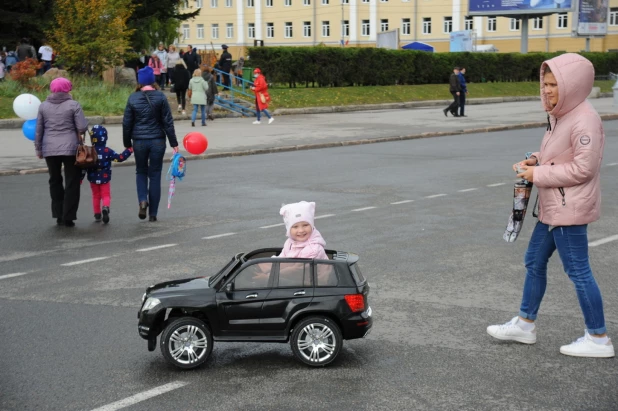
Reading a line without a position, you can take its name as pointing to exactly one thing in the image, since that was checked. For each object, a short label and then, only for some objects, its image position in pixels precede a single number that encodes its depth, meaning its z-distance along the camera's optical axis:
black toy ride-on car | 5.65
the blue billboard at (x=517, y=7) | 55.84
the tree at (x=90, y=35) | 29.85
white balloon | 12.48
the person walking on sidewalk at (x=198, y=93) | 26.73
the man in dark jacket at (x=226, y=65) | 37.06
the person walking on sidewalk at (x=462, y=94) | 31.74
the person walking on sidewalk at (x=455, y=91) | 31.70
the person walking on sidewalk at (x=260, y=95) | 28.55
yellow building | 85.88
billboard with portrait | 60.31
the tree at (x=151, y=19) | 40.09
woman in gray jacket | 11.24
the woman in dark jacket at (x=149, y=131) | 11.43
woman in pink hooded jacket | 5.69
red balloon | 12.77
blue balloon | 12.66
